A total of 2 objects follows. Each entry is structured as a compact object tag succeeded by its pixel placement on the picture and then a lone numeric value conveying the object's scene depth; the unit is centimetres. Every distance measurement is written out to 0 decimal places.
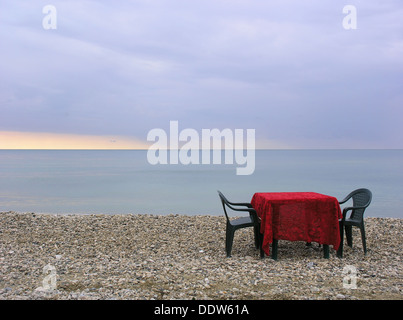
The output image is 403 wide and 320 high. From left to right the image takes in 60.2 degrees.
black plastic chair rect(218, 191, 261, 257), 486
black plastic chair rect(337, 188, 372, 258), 502
